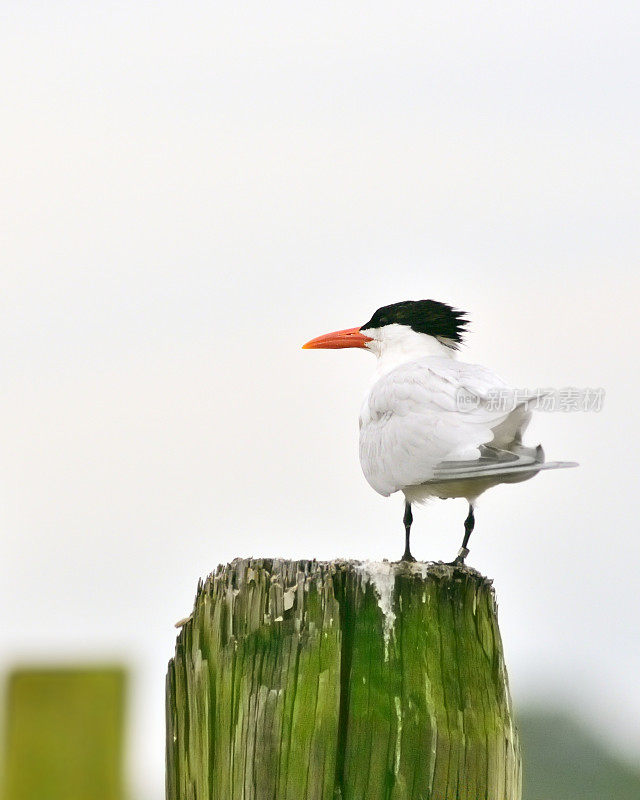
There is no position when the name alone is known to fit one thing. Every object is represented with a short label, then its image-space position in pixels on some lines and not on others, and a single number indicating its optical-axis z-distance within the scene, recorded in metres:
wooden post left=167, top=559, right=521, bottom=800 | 7.62
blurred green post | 8.05
